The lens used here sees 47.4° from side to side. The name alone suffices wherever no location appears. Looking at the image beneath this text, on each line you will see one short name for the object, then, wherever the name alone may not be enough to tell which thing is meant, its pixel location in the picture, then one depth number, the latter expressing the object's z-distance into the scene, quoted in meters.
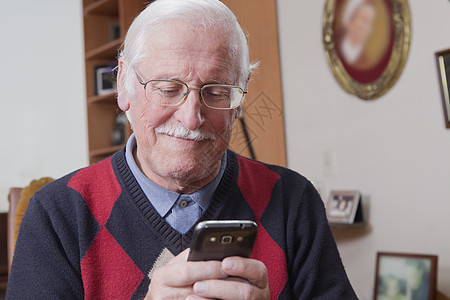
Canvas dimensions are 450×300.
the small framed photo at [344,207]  2.16
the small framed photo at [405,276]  1.84
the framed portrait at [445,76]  1.89
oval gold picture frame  2.08
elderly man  0.80
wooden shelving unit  3.53
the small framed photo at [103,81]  3.51
